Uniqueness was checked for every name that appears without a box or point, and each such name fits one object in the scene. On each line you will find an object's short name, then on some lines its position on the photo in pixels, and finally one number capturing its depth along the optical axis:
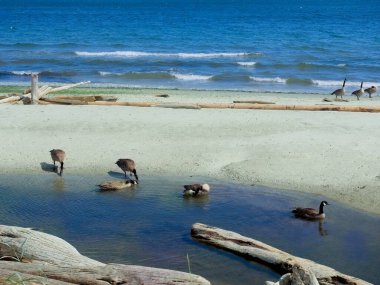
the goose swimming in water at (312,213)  10.72
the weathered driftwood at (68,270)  6.84
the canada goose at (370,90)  24.47
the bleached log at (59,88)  22.46
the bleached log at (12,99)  19.37
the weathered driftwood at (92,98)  19.75
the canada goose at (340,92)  23.15
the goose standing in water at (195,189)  11.80
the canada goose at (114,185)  12.29
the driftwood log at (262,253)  8.08
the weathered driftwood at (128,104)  18.75
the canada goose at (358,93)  23.42
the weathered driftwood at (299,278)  6.23
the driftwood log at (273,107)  18.48
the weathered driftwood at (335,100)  22.14
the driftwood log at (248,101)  19.79
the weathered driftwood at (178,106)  18.50
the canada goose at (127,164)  12.62
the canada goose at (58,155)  13.14
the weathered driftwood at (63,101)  19.07
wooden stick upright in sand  19.20
